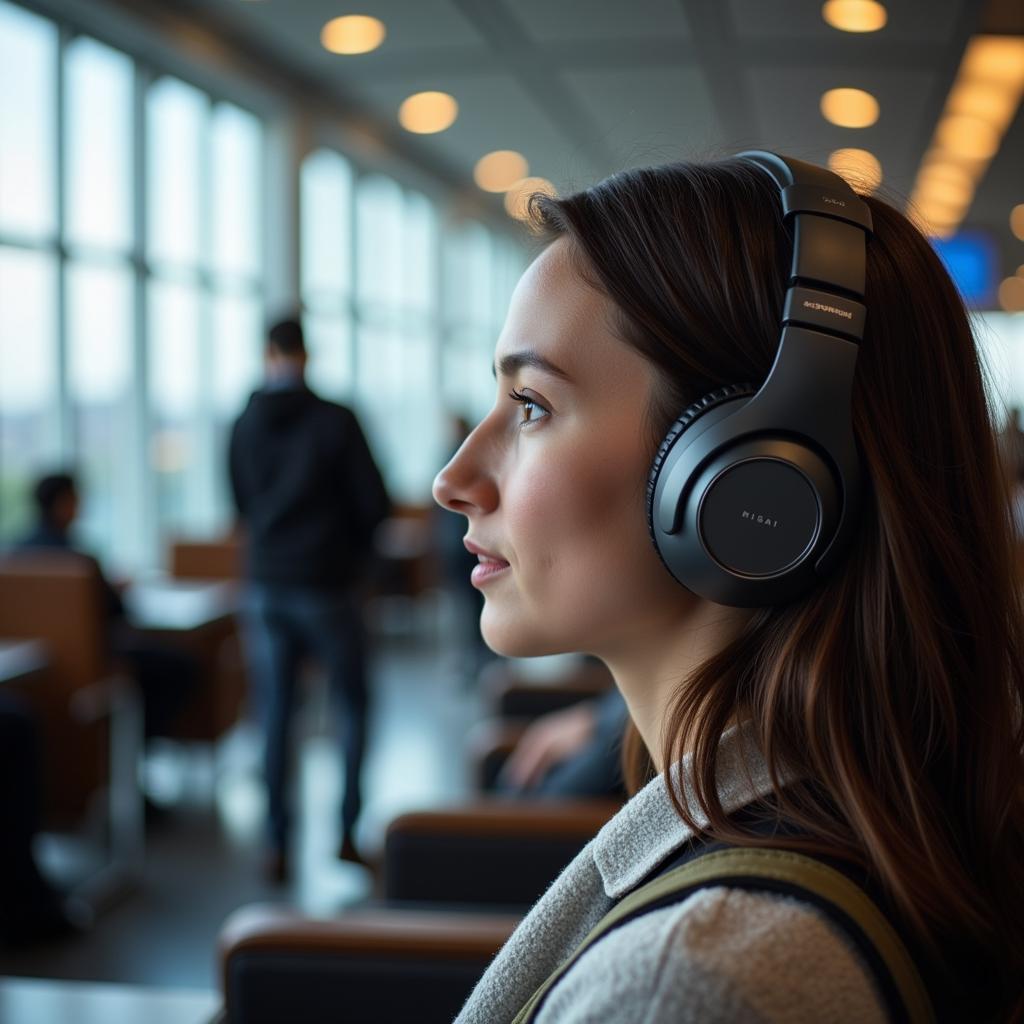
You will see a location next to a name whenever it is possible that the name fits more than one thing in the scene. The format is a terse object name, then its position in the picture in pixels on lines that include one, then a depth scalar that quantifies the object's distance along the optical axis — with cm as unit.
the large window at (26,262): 456
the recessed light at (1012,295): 562
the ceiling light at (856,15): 171
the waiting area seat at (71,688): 331
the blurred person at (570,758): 193
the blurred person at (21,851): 282
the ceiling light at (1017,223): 384
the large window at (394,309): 802
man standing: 336
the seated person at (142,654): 376
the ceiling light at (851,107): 200
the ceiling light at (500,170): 614
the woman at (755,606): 61
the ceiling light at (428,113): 511
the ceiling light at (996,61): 188
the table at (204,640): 392
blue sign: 374
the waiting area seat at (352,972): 128
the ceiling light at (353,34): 307
